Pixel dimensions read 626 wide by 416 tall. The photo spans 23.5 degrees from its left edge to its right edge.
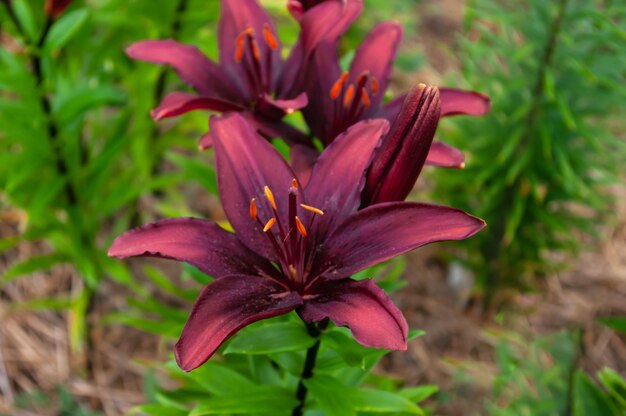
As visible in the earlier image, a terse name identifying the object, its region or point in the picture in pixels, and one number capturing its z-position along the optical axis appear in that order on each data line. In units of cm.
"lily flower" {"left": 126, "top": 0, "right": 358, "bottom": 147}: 62
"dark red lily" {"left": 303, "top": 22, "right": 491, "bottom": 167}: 62
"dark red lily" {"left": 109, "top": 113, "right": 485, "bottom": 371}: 55
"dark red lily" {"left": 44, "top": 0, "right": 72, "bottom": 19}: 73
